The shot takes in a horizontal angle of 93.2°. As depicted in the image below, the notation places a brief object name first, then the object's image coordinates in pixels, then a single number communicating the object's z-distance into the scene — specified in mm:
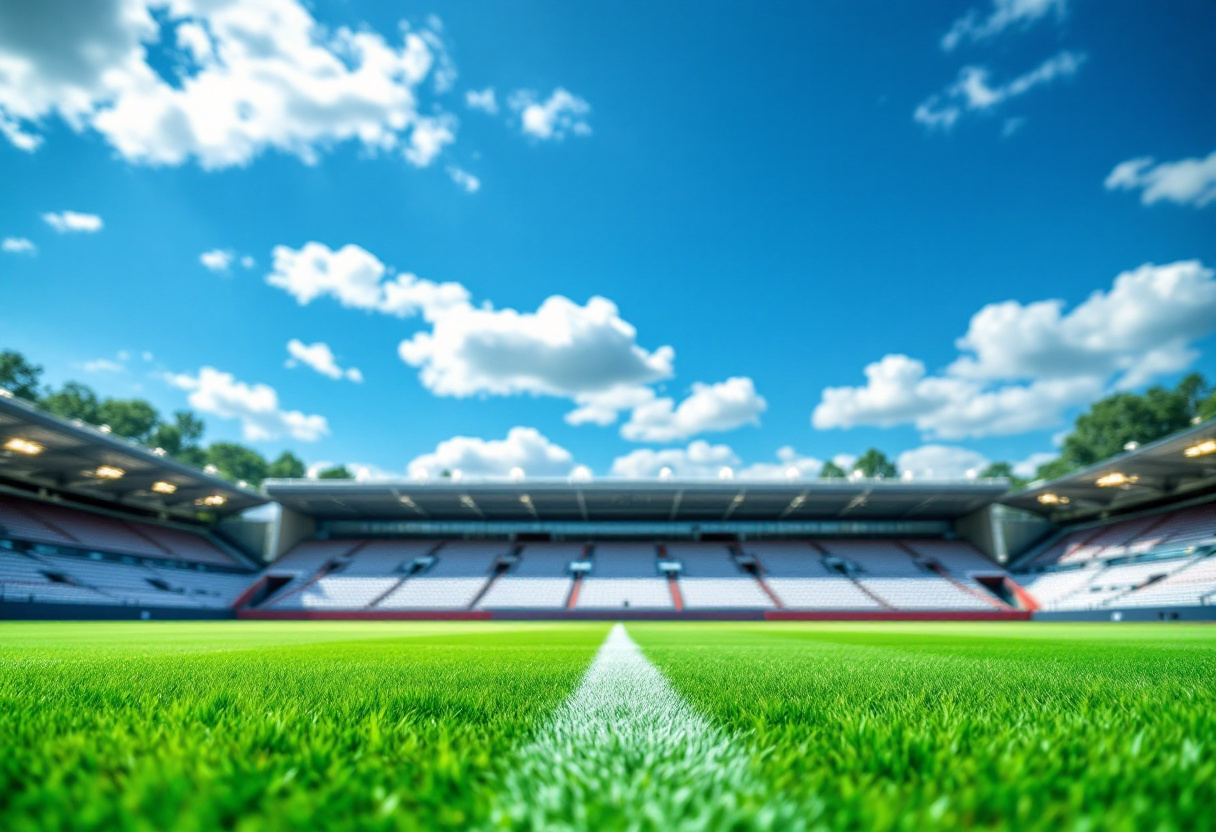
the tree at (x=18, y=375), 38719
